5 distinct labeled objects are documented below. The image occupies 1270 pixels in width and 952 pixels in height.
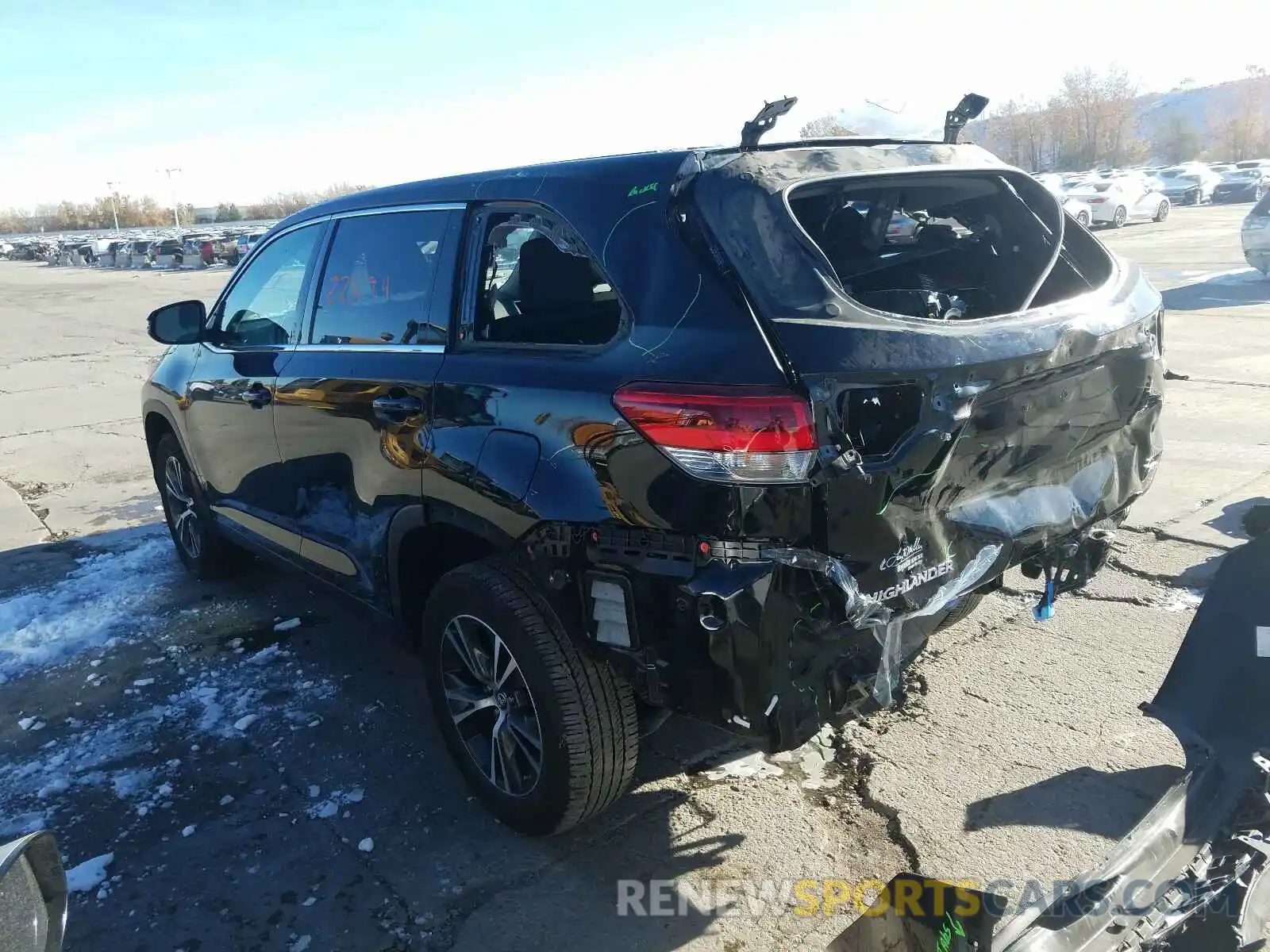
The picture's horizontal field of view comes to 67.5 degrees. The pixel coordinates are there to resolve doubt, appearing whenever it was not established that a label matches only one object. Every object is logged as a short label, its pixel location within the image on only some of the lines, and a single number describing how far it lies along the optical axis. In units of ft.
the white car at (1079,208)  86.82
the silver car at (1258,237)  45.85
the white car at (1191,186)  128.98
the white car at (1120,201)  90.68
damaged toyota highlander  7.14
